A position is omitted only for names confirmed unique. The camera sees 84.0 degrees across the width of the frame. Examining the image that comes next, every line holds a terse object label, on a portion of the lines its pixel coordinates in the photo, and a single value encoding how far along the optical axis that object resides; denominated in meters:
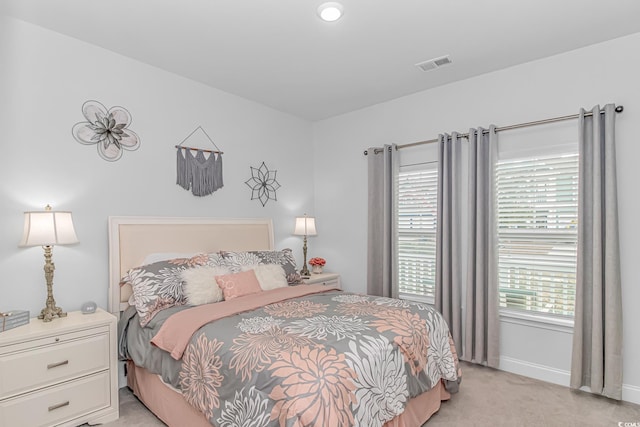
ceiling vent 3.03
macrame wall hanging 3.35
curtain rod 2.71
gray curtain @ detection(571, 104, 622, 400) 2.57
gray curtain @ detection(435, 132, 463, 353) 3.35
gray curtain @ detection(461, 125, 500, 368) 3.13
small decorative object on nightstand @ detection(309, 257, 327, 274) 4.33
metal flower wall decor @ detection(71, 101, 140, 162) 2.75
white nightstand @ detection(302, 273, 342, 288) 3.95
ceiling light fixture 2.27
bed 1.61
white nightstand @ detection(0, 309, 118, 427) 2.03
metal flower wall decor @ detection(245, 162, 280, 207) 4.01
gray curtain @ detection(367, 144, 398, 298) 3.90
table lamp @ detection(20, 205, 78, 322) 2.27
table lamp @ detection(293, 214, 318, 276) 4.25
